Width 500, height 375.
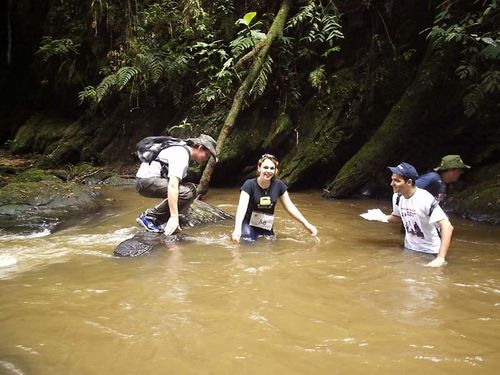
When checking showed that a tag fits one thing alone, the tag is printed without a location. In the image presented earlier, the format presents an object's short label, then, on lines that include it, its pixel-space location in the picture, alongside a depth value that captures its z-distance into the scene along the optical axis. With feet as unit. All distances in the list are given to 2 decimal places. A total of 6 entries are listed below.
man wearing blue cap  14.66
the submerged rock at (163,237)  15.16
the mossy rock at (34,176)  33.24
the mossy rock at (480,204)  22.35
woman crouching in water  17.31
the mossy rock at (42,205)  21.04
